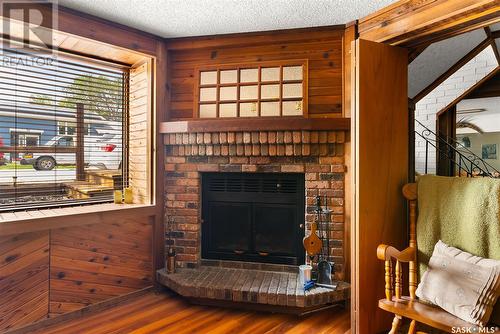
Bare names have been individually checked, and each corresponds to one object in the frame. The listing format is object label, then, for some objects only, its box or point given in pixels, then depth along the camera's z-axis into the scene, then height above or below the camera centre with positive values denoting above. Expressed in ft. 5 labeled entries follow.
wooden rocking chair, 5.10 -2.41
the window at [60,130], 7.30 +0.95
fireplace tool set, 7.88 -2.14
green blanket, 5.43 -0.86
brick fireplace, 8.25 +0.07
